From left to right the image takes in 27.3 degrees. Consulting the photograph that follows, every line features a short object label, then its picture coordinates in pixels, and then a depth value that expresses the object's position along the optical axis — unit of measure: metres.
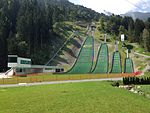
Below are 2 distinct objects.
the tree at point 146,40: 126.47
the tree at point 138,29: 145.75
